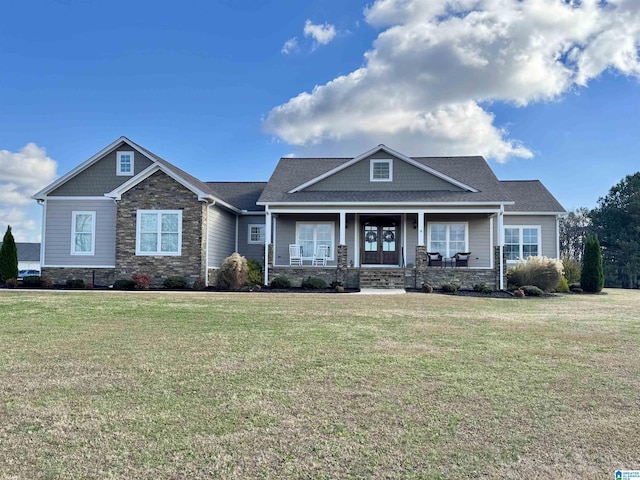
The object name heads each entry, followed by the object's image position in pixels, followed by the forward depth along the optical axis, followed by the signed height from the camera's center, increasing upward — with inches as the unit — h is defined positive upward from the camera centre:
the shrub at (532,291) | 695.7 -38.6
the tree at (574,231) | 1959.9 +137.4
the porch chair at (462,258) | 840.3 +10.0
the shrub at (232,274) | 738.8 -17.3
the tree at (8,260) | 805.2 +2.7
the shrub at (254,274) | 800.9 -18.6
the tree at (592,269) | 839.0 -8.3
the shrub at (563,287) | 791.5 -37.2
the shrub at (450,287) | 733.3 -36.0
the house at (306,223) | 790.5 +73.1
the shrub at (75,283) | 772.0 -33.7
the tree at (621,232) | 1494.8 +105.3
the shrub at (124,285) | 749.9 -35.2
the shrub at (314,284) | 744.8 -32.1
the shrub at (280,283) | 755.4 -31.3
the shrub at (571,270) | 916.0 -10.9
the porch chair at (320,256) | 884.9 +13.1
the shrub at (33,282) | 769.6 -32.3
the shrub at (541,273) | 741.3 -13.8
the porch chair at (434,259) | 859.4 +8.2
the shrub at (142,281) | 744.3 -29.0
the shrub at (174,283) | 756.0 -32.0
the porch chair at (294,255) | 881.6 +14.6
